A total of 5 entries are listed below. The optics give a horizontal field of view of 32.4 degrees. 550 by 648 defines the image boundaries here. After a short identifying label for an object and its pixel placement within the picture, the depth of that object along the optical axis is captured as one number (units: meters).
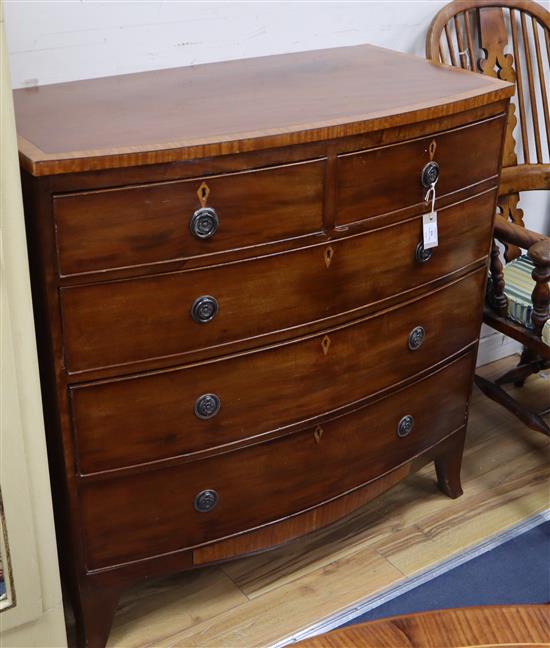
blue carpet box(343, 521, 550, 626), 2.28
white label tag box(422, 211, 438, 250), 2.07
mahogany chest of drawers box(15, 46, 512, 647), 1.71
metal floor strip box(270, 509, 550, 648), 2.21
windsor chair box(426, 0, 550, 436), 2.48
